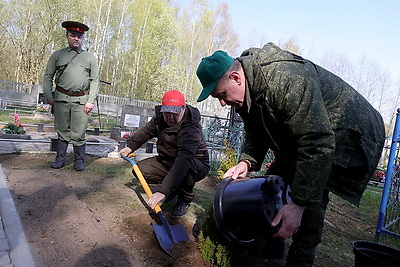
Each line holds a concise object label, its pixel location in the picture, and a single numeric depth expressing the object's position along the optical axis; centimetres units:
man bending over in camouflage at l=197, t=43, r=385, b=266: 153
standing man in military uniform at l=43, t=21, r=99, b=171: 445
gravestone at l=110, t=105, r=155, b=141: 985
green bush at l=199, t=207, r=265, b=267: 207
